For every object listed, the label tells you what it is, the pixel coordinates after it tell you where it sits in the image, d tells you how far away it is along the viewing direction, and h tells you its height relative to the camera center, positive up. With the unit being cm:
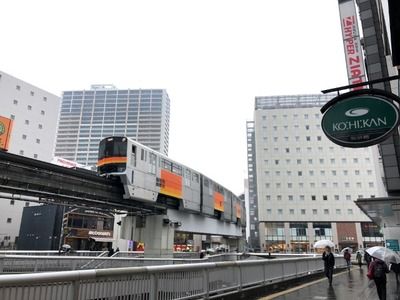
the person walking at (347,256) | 2346 -92
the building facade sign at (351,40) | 1981 +1170
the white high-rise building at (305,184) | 7969 +1392
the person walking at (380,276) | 875 -82
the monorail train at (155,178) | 2269 +486
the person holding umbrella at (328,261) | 1399 -77
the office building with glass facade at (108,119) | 15238 +5473
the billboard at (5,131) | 4312 +1342
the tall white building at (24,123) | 5688 +2204
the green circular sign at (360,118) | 669 +246
